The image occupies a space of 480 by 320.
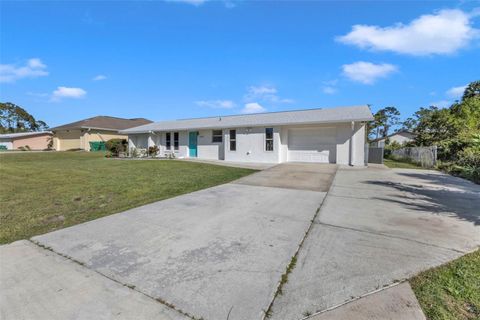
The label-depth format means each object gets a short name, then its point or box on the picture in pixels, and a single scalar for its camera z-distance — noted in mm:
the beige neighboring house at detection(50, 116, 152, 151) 28406
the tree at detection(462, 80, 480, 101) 28484
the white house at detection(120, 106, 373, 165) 13883
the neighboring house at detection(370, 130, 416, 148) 45744
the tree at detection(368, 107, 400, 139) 52062
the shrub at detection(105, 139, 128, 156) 21656
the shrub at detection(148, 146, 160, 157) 20406
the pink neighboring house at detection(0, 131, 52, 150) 36281
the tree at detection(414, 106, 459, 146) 18266
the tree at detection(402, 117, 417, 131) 32606
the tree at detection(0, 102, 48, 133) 55406
